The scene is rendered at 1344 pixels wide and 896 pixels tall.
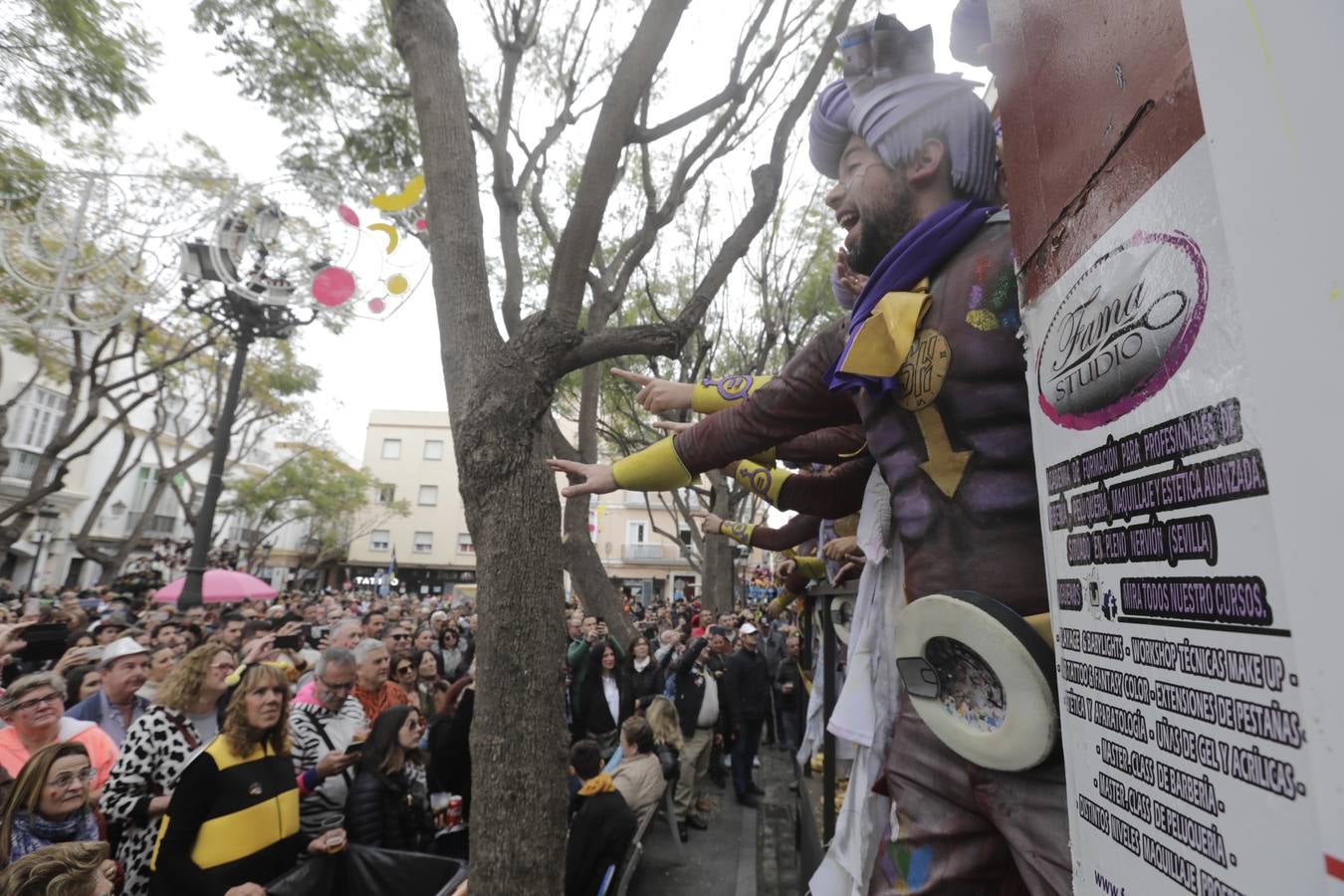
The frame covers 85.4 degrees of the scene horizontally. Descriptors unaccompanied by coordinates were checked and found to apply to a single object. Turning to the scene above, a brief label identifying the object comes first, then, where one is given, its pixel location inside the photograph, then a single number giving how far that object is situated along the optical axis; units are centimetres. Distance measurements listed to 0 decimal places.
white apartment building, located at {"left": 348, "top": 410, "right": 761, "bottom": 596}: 4716
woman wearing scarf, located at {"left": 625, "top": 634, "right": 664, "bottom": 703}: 876
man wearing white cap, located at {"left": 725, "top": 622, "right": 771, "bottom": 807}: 913
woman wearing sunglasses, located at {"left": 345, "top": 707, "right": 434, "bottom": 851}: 410
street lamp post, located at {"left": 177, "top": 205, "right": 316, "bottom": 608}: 748
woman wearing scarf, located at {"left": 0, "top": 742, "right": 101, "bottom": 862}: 280
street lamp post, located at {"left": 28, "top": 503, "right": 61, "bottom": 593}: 2534
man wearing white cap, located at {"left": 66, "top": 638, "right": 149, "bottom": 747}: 451
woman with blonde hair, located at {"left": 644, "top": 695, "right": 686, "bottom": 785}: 734
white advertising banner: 66
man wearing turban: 142
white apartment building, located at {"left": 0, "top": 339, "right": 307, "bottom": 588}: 2476
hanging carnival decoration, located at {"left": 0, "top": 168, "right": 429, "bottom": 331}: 759
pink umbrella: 1143
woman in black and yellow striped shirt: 305
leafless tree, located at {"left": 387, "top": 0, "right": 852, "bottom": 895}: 272
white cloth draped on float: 176
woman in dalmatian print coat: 338
